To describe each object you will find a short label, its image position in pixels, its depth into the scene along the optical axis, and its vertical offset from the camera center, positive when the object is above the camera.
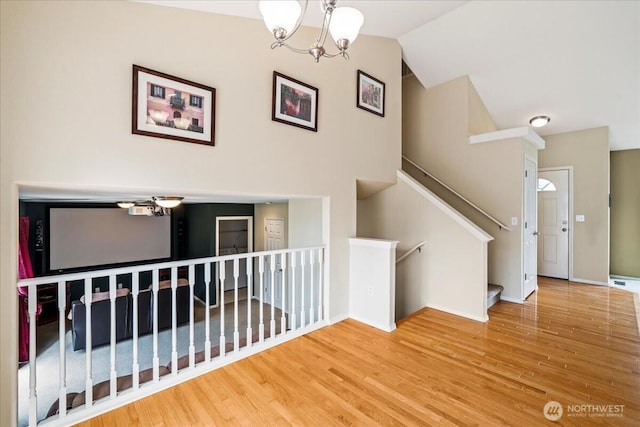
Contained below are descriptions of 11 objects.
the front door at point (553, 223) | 5.18 -0.14
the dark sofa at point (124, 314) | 4.64 -1.76
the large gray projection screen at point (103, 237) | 5.45 -0.51
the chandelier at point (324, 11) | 1.51 +1.07
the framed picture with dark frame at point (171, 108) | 1.94 +0.76
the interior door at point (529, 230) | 4.07 -0.21
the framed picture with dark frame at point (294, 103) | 2.66 +1.08
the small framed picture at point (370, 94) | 3.43 +1.48
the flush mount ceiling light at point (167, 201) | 3.59 +0.16
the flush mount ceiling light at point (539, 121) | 4.79 +1.58
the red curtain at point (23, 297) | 3.19 -0.93
